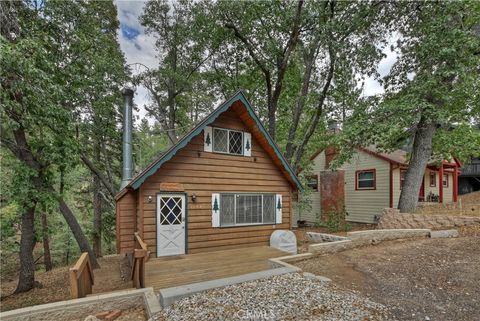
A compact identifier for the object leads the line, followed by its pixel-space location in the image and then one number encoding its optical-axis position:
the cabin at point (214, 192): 6.61
